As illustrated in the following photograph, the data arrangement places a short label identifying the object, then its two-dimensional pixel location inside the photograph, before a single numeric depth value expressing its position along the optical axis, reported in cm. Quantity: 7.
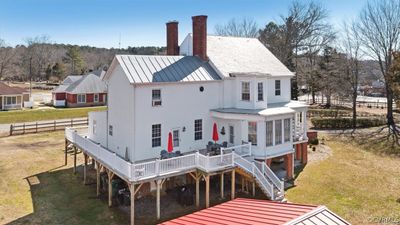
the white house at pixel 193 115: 1944
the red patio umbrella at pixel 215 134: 2133
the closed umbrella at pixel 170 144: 1895
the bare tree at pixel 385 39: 4097
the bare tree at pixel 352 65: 4353
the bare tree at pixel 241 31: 7019
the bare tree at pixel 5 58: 9081
